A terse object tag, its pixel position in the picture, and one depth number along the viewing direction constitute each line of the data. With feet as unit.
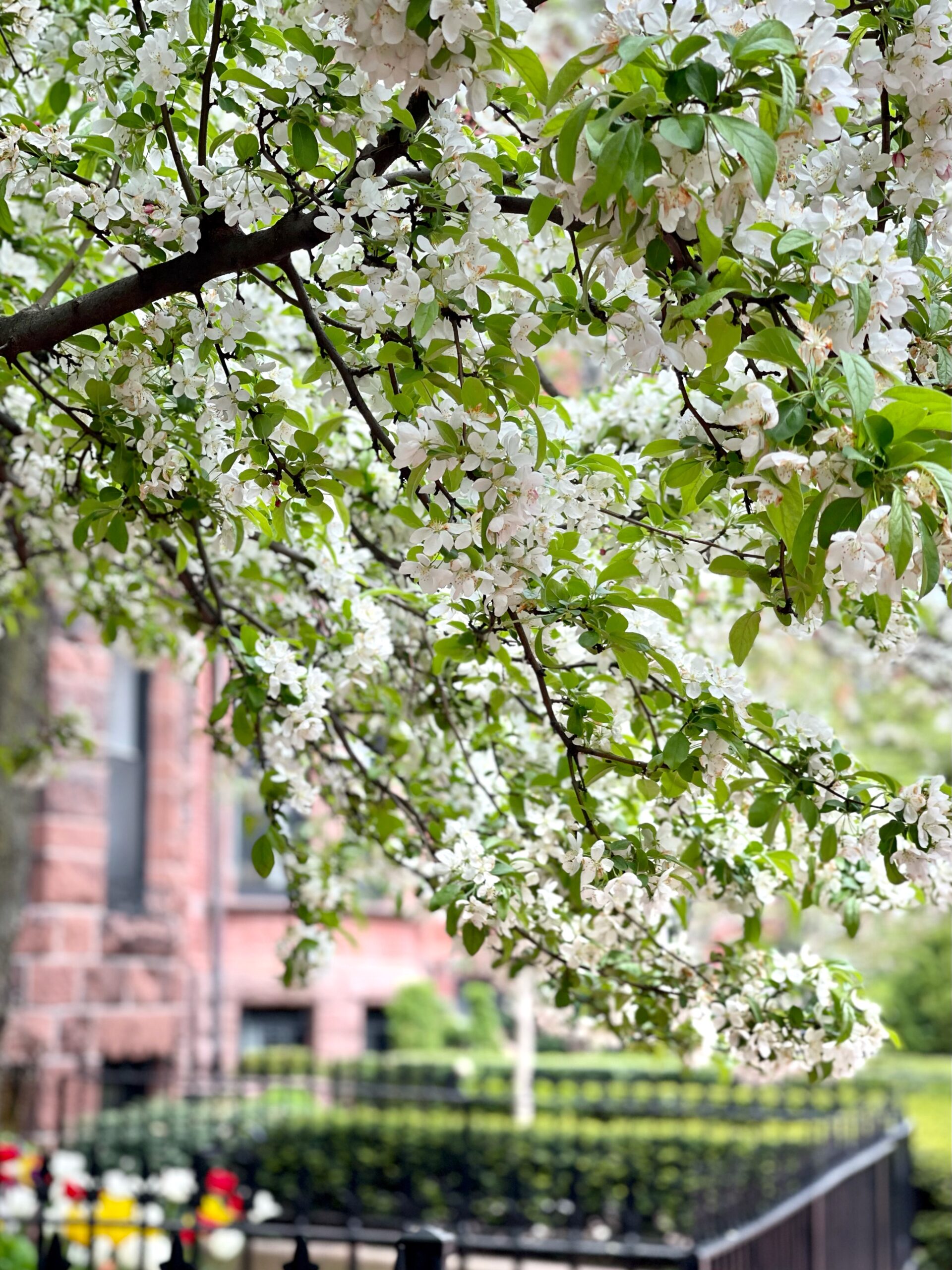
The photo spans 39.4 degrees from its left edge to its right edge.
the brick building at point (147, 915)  27.48
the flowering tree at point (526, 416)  4.91
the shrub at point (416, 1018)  52.49
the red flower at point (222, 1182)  18.51
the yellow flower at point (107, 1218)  15.93
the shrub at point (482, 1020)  57.57
